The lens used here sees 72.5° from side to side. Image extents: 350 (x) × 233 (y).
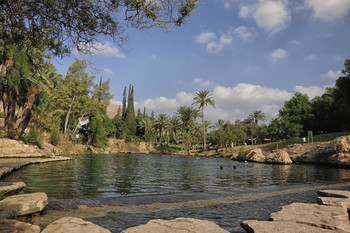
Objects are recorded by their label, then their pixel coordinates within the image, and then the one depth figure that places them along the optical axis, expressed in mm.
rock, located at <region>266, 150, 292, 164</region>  32713
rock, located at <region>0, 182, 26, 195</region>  8141
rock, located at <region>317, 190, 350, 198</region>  7915
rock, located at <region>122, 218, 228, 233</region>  4262
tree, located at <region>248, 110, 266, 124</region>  91375
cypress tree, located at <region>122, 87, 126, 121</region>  84931
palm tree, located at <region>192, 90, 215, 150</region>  66562
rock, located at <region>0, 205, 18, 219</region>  5068
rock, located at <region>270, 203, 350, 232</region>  4680
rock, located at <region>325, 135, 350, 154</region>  26286
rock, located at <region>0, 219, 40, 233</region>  4168
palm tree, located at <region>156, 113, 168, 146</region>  79525
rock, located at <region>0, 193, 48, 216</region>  5887
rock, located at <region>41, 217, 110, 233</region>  4180
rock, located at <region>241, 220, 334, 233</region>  4324
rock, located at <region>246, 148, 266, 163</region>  37656
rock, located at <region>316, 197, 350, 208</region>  6499
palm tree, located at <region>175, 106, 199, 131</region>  75312
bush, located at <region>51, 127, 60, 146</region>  36969
